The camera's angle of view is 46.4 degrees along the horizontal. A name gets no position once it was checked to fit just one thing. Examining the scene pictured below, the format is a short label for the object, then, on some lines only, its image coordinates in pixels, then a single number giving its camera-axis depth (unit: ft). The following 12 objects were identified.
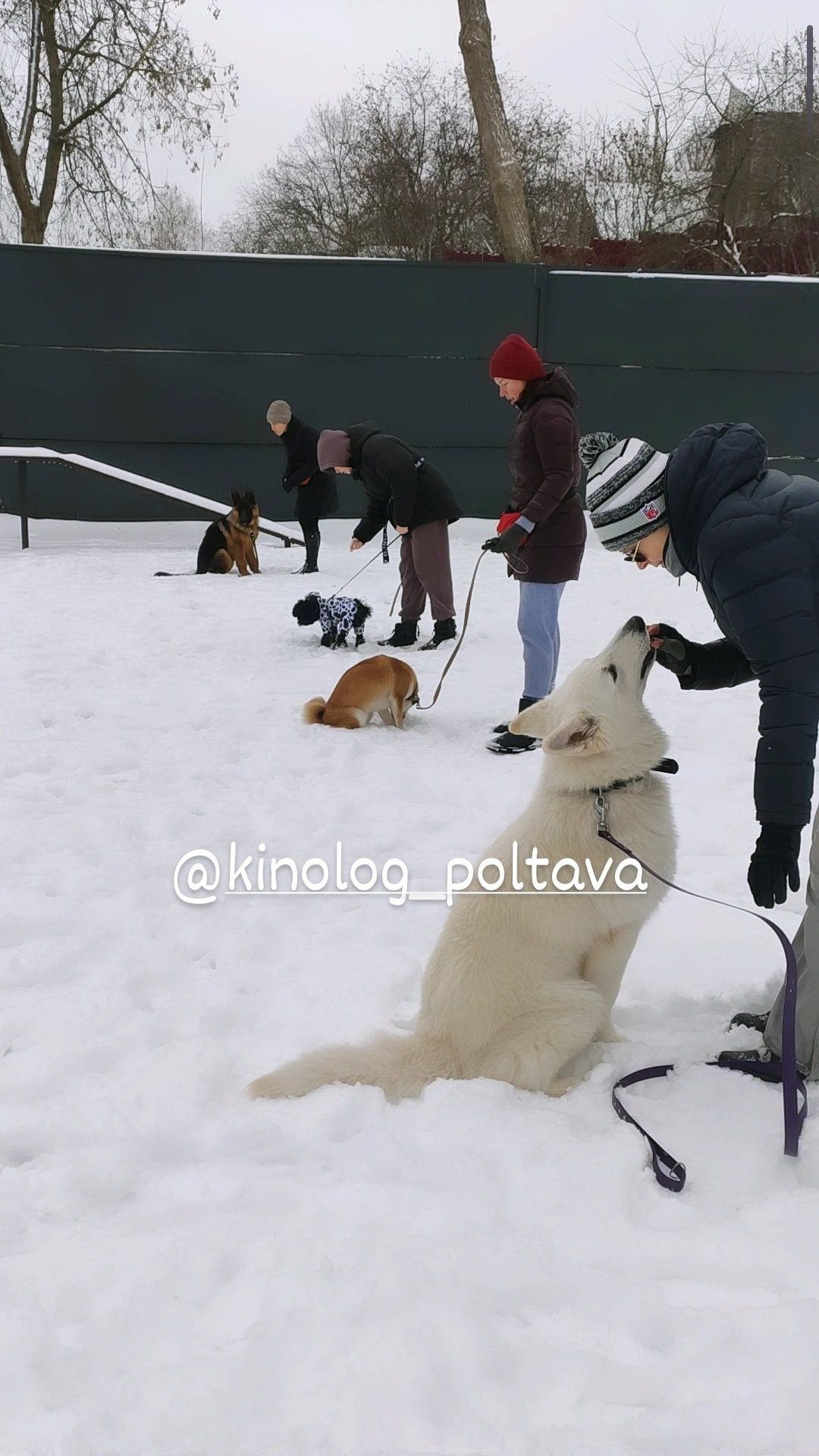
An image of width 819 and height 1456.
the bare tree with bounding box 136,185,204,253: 60.85
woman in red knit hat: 16.99
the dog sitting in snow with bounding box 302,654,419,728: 18.22
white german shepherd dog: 7.76
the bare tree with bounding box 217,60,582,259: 69.00
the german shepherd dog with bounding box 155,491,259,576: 33.22
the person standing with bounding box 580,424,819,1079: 7.39
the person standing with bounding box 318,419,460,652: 21.88
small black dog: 23.26
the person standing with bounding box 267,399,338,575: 33.09
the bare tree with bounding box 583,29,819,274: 60.23
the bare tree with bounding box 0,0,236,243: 53.16
